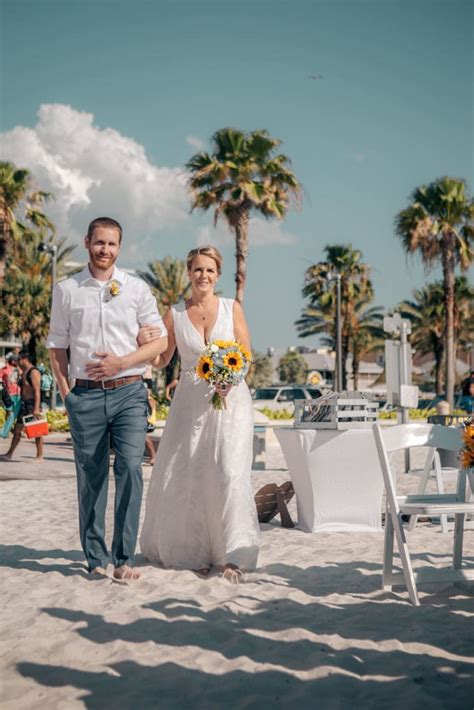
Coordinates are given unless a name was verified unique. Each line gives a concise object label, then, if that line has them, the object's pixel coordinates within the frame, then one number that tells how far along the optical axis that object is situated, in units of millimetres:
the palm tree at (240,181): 29406
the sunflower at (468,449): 4367
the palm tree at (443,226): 32875
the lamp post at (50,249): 29078
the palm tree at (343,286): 50562
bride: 5555
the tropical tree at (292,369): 99375
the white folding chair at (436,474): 6543
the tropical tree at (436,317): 51906
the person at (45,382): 20645
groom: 5246
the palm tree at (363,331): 52906
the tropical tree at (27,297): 44094
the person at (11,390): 16116
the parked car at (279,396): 29189
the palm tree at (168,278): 52500
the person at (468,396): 16438
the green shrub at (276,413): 27078
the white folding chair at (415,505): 4688
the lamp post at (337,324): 30950
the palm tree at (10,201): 31844
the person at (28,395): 12914
